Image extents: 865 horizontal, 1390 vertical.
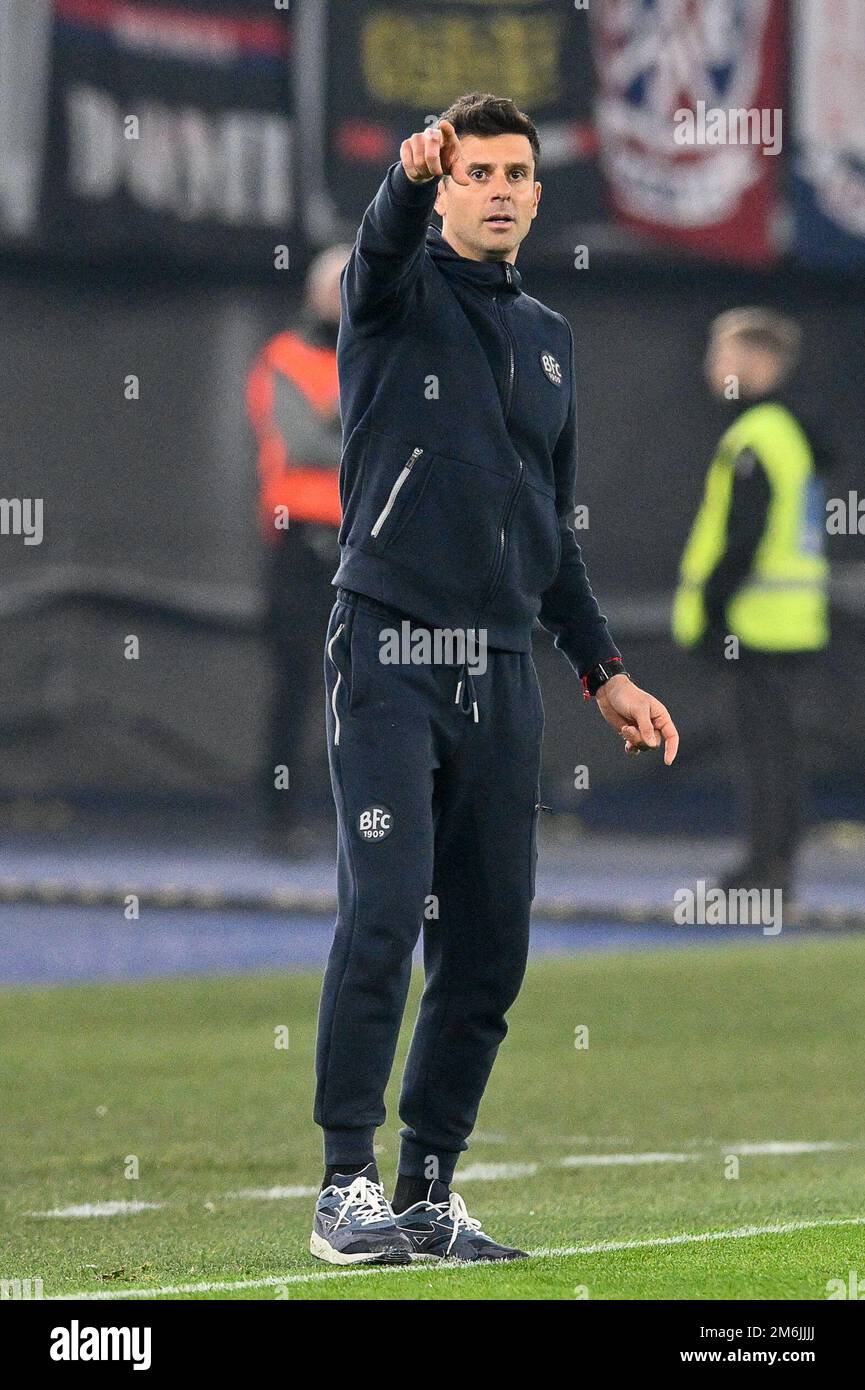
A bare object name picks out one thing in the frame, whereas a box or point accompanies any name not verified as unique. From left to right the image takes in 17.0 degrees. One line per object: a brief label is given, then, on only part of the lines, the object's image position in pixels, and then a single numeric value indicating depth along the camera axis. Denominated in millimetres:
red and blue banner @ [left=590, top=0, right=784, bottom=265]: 17172
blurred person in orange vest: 14922
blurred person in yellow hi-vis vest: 13719
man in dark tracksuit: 5340
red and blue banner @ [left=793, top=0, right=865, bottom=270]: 17312
